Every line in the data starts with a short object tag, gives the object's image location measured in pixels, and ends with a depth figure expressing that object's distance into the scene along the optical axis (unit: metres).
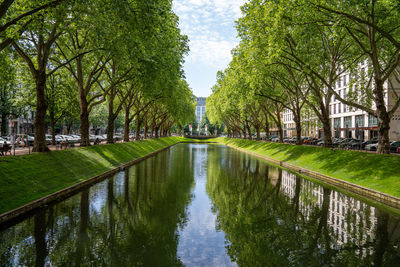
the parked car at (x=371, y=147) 34.45
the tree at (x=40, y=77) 16.44
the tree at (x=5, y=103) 42.94
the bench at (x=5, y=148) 19.34
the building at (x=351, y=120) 51.69
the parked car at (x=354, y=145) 37.38
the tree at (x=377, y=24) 15.75
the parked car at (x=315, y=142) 49.66
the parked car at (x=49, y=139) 42.55
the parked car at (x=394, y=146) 31.16
